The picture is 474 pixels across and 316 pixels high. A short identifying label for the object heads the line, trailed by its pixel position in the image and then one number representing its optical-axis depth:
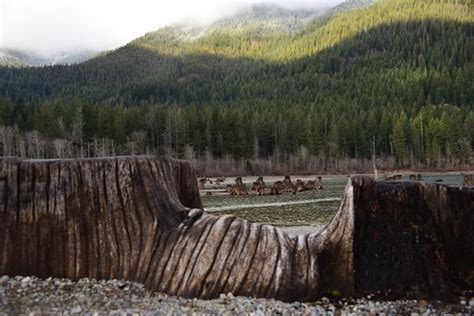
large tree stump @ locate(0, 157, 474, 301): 7.93
